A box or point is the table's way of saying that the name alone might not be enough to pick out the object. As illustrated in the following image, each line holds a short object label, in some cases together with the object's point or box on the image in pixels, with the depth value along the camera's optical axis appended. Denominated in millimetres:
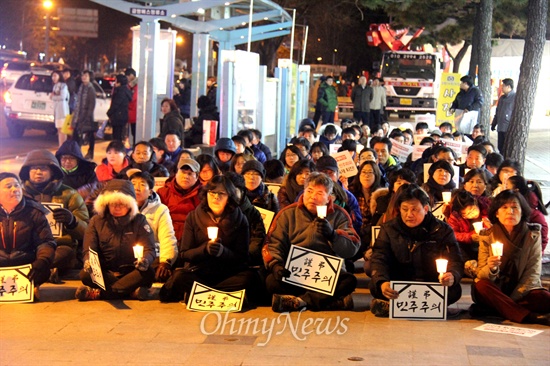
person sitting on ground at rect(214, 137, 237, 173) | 13797
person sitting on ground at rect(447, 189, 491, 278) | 10781
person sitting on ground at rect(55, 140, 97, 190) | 11773
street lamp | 59203
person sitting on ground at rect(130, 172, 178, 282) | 9930
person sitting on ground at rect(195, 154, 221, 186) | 11680
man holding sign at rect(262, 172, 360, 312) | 9172
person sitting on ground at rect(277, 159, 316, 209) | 11203
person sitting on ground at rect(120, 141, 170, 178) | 12539
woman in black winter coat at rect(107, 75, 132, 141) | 22000
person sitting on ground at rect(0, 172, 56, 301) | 9523
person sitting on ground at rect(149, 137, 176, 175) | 13594
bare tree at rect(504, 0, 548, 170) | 17938
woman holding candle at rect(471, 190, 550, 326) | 8828
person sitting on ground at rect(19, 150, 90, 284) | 10680
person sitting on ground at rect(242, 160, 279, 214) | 10938
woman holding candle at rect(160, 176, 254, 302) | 9398
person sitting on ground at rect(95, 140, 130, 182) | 12156
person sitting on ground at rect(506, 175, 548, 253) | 10359
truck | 48375
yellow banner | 27828
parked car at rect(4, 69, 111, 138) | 27953
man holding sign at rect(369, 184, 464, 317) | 8930
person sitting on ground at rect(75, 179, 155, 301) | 9484
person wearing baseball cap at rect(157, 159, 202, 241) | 11102
